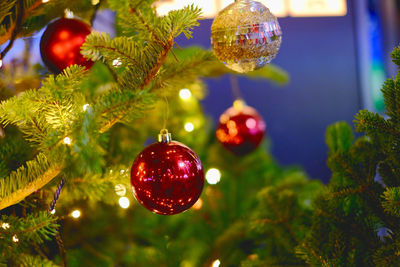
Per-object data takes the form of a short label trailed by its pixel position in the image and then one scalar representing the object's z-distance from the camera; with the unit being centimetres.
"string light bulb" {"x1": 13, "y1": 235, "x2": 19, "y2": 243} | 56
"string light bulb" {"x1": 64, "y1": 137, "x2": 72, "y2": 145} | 51
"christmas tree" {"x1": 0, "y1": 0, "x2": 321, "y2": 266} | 53
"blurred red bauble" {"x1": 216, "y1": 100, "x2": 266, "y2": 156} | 129
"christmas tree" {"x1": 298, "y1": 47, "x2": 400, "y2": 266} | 59
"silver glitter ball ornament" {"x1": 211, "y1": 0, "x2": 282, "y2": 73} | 65
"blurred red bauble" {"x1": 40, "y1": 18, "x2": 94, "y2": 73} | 71
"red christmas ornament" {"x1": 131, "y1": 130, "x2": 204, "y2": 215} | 60
